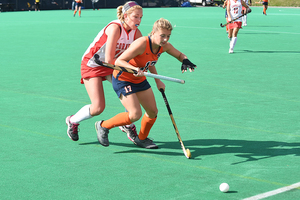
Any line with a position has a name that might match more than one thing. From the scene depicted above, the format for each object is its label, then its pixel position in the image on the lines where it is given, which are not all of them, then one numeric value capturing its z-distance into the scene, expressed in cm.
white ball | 455
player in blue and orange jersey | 540
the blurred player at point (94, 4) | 4822
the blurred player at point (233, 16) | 1528
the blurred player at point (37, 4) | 4508
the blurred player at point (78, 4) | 3422
